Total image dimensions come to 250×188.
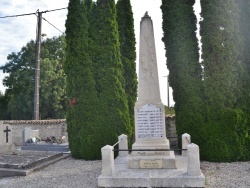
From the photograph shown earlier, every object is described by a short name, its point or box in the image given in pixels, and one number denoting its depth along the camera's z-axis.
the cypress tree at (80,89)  8.91
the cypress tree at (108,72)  8.95
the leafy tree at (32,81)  23.23
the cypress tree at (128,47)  10.65
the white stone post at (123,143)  7.99
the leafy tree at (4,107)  25.27
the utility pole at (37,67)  16.75
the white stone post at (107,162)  5.24
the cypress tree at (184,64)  8.46
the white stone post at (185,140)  7.73
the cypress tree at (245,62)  8.15
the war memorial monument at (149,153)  5.07
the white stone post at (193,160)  5.04
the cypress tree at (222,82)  7.91
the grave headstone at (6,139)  10.17
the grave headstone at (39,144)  11.16
